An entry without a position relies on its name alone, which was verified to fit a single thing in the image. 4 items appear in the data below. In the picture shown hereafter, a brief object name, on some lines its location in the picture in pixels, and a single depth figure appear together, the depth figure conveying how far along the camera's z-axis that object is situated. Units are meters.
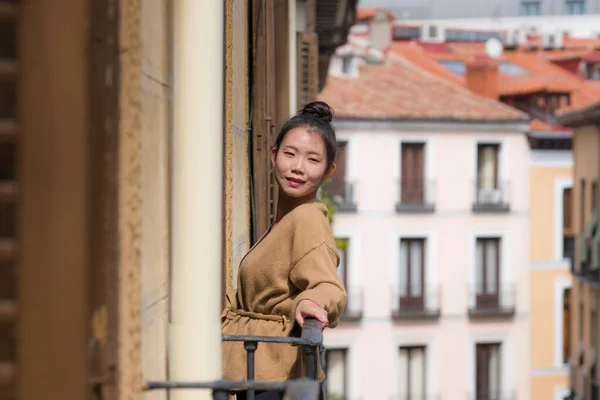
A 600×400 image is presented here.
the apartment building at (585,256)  27.92
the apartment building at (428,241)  33.44
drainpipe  2.60
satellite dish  41.97
